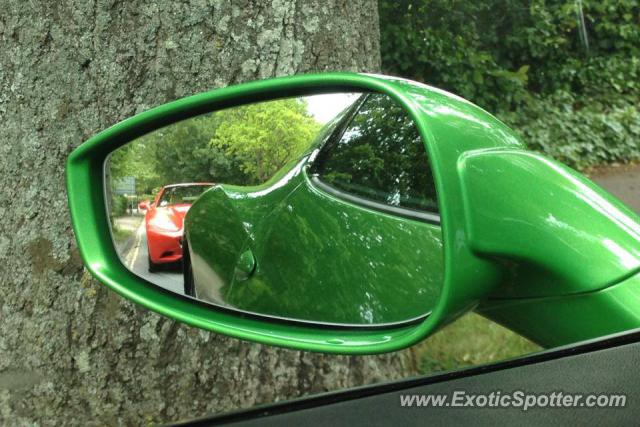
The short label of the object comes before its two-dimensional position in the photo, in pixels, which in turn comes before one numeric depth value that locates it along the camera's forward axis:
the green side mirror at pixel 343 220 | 0.24
